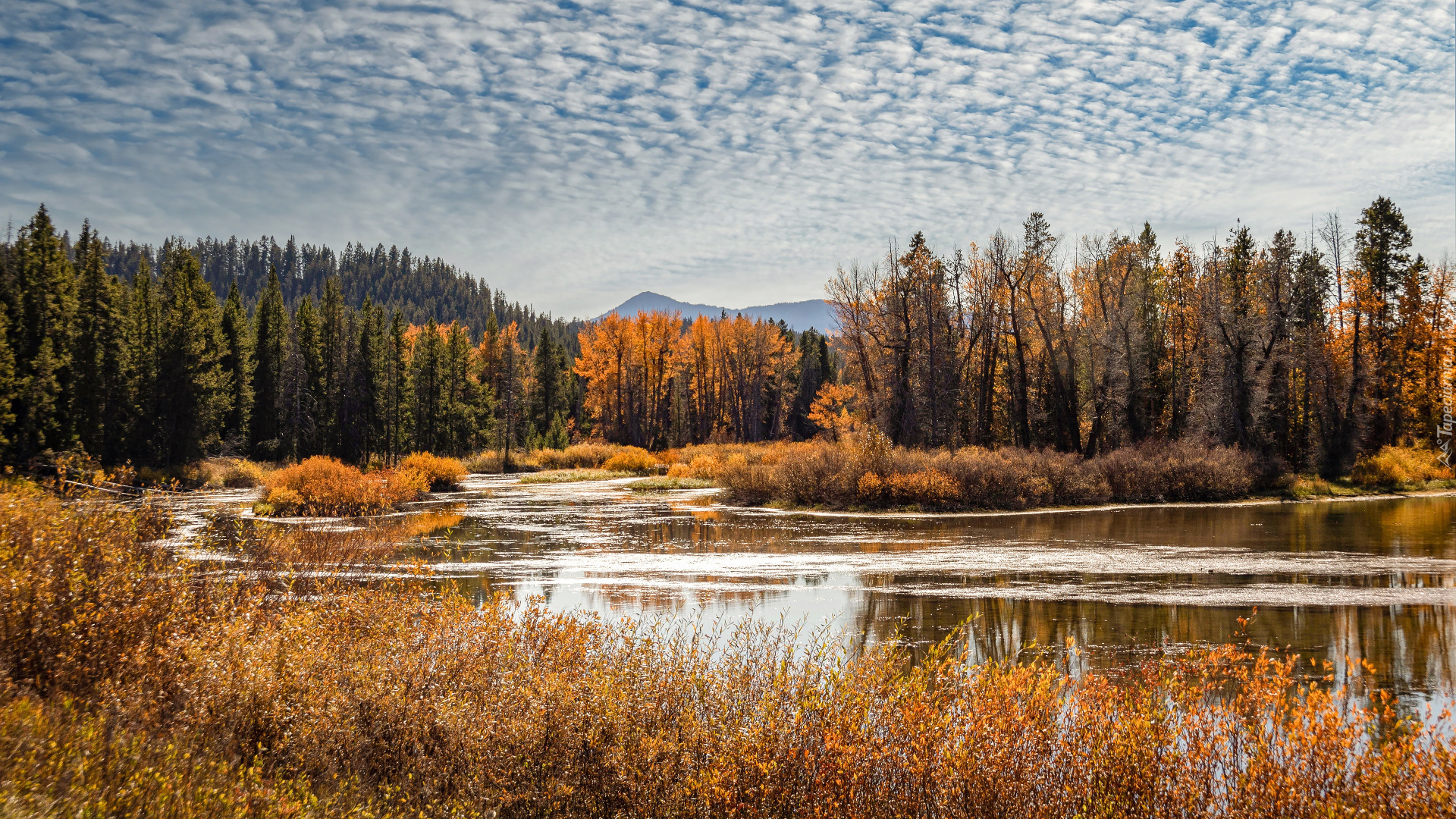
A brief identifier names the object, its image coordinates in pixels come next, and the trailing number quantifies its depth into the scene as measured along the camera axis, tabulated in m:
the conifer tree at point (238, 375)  69.81
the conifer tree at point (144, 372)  56.66
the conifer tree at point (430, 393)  81.25
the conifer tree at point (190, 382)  57.78
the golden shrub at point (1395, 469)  43.50
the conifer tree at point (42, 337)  44.22
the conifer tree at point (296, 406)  71.94
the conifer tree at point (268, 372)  72.31
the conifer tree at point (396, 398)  80.00
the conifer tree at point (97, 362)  51.50
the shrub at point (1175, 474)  37.94
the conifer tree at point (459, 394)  83.69
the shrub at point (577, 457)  67.25
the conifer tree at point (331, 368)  75.94
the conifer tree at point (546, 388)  94.88
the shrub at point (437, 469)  46.84
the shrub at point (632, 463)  62.66
